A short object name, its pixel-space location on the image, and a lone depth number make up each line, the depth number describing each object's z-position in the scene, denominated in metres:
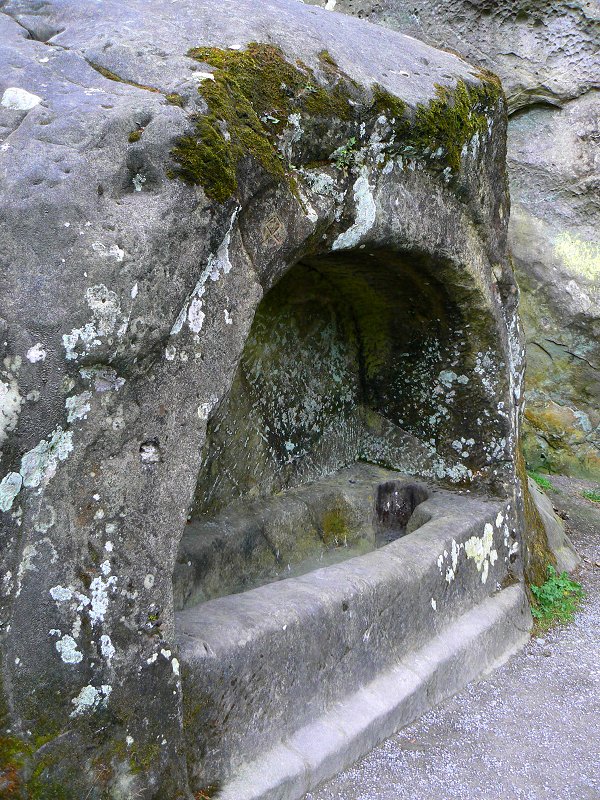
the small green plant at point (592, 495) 4.92
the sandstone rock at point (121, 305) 1.50
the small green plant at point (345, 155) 2.23
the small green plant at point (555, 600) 3.26
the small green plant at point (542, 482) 4.95
